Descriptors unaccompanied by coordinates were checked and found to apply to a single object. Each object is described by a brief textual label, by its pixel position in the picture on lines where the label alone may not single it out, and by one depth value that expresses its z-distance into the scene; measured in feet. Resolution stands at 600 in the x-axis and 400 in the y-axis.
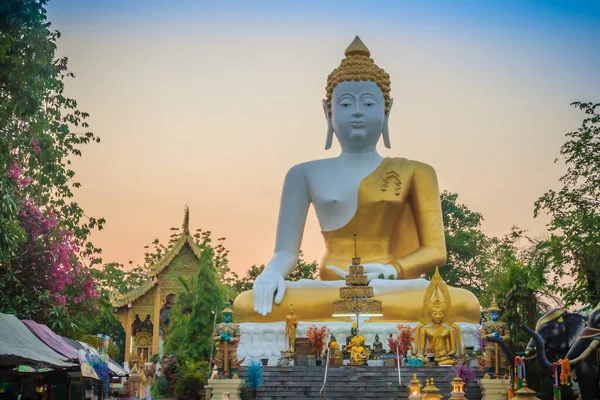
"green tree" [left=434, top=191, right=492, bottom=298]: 107.24
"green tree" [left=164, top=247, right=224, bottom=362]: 80.64
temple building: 114.62
